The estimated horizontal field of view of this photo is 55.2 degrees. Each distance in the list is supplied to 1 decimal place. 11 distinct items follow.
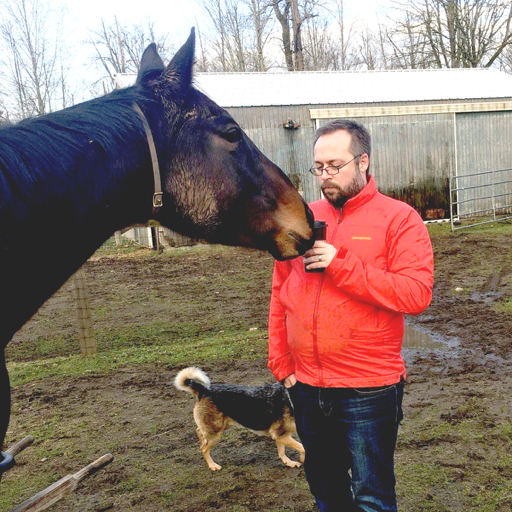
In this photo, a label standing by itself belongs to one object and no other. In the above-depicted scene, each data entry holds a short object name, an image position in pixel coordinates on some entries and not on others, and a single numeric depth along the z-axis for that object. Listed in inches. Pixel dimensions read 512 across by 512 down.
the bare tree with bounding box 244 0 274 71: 1151.0
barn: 626.5
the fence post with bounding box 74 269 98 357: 236.5
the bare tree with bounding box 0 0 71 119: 1053.2
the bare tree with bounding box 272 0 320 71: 1100.5
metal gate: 662.5
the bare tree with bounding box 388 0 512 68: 1072.2
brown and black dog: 142.5
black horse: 54.4
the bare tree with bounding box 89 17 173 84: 1246.9
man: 75.5
